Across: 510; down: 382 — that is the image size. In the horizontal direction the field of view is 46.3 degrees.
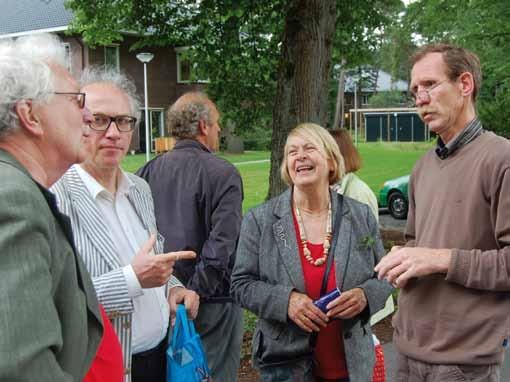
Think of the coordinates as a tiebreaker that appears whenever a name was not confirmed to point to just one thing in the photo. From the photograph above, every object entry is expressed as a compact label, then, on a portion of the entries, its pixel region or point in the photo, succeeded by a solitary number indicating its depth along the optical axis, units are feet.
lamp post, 74.04
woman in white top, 15.69
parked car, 48.32
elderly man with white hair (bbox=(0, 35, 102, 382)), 4.49
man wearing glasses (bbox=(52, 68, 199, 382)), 8.07
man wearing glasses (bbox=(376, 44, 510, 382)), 7.86
